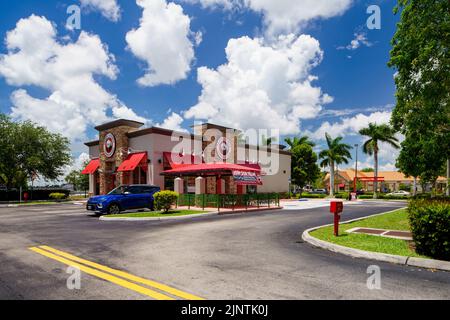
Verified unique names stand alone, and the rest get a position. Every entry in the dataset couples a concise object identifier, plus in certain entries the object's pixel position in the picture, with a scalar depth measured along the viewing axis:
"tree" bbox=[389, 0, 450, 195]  12.19
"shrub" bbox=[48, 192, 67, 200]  38.21
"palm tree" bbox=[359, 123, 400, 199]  46.97
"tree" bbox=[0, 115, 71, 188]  38.12
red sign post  9.76
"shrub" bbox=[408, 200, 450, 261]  6.52
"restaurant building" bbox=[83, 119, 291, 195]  28.69
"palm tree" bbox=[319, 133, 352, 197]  51.53
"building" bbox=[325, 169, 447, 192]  92.64
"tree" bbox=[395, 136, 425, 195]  36.28
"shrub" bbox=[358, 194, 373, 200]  45.91
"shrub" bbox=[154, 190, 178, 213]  17.06
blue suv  17.02
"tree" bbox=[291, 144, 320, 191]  47.40
